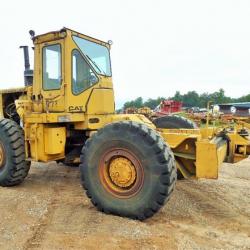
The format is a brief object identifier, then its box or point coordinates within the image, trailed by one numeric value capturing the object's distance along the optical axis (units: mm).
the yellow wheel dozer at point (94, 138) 3415
